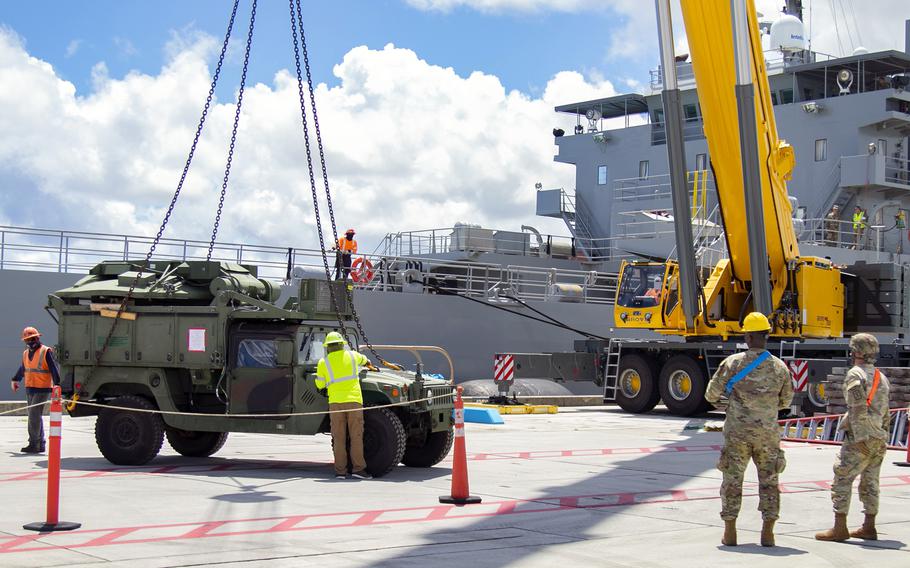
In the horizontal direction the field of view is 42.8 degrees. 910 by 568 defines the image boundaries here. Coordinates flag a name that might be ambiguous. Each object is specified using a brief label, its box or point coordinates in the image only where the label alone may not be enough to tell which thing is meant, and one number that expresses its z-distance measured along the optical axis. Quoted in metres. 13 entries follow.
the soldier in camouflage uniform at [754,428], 8.38
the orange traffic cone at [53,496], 8.66
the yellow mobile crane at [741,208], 18.03
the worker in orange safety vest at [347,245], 27.59
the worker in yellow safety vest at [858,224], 33.31
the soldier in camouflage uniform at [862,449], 8.73
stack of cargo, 18.53
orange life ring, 28.88
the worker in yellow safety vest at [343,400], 12.30
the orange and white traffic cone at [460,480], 10.44
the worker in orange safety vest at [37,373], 14.59
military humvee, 12.97
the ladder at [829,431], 17.48
